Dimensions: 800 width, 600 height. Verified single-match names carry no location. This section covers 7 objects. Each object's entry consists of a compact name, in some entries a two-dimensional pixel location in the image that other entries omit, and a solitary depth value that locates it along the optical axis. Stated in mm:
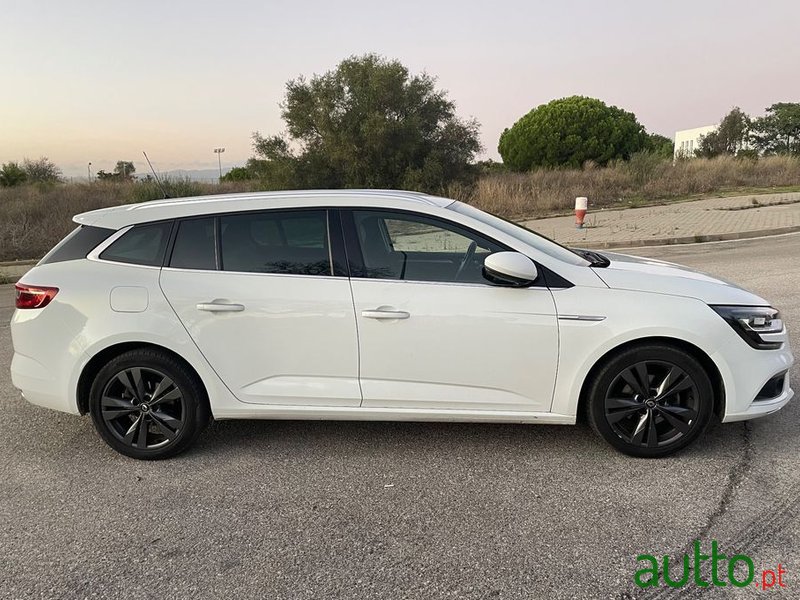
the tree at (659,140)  30011
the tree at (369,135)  25344
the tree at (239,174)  27812
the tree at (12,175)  35719
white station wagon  3262
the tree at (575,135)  42656
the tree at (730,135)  46094
